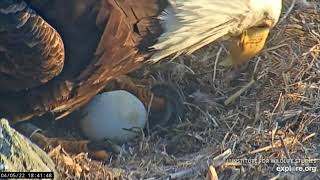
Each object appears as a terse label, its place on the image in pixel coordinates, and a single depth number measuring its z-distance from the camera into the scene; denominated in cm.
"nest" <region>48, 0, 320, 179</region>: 674
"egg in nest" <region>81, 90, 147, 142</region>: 721
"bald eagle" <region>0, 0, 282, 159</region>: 655
